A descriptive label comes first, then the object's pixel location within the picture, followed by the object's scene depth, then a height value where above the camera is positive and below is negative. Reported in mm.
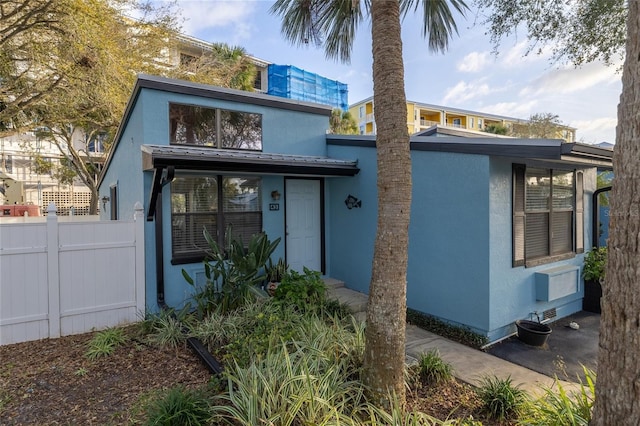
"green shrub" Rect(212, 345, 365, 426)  2686 -1524
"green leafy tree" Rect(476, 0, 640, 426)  1740 -350
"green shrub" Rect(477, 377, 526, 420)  3115 -1738
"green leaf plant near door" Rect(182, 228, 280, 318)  5520 -1108
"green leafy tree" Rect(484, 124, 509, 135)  26756 +5859
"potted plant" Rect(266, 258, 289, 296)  6618 -1224
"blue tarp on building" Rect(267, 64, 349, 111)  25156 +9088
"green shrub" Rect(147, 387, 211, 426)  2852 -1676
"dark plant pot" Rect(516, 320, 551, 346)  5262 -1892
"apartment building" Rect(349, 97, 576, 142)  39188 +10837
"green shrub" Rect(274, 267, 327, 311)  5457 -1338
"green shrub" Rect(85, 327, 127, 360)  4559 -1813
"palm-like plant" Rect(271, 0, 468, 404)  2975 -59
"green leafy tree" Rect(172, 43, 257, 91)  17234 +7239
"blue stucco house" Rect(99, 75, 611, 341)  5449 +142
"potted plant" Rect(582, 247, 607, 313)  6855 -1430
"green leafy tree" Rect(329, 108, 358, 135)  21875 +5465
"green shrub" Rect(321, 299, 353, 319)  5560 -1636
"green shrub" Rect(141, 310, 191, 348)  4855 -1726
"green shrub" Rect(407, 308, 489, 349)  5316 -1964
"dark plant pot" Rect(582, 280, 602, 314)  6873 -1790
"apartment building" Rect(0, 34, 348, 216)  23188 +4211
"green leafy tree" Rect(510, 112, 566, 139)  23719 +5416
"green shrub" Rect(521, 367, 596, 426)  2412 -1472
